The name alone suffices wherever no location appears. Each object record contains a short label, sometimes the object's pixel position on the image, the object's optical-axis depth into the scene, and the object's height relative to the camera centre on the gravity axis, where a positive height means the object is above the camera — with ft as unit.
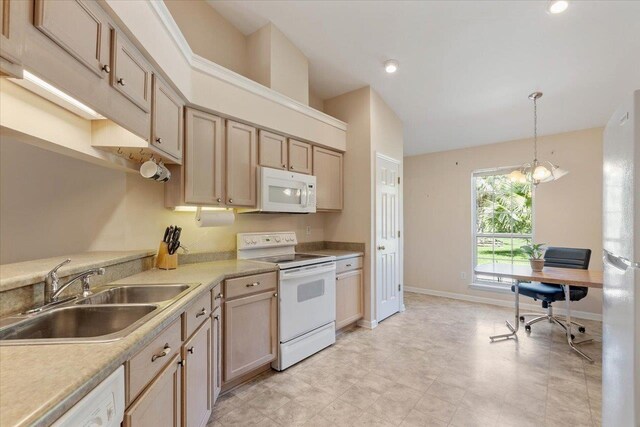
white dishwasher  2.29 -1.65
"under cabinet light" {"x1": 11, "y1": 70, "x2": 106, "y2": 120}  3.52 +1.67
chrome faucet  4.25 -0.99
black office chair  10.75 -2.62
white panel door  12.38 -0.88
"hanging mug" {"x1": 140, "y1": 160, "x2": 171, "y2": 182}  6.34 +1.05
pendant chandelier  9.69 +1.57
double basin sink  3.39 -1.38
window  14.58 -0.01
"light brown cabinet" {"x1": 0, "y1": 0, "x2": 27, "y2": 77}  2.74 +1.76
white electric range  8.42 -2.36
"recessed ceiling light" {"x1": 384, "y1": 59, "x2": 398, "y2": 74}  10.51 +5.52
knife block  7.43 -1.04
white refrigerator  2.85 -0.56
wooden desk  9.01 -1.86
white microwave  9.20 +0.90
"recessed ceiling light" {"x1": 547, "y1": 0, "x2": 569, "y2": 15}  7.27 +5.33
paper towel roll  7.97 +0.01
